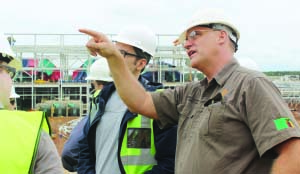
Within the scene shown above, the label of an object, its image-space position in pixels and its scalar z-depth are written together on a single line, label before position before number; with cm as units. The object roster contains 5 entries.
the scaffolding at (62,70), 2011
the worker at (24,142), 152
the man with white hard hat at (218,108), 215
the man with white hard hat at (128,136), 297
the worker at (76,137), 436
